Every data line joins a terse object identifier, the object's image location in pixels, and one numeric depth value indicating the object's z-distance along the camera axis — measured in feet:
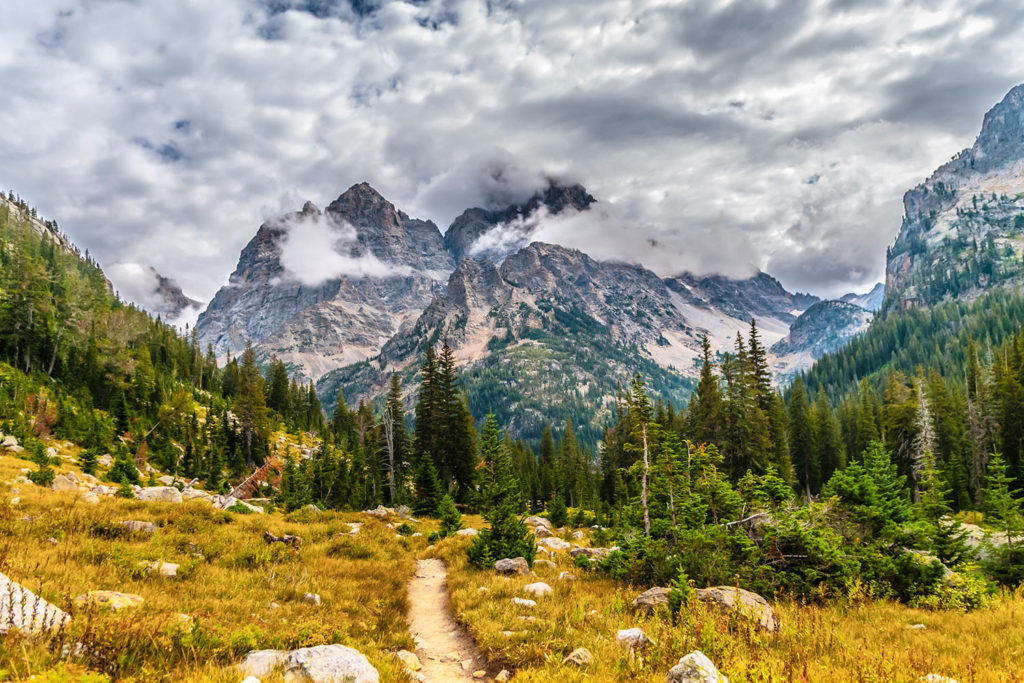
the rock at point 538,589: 43.16
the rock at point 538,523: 109.19
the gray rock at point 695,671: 20.77
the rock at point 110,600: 23.86
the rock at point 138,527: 44.55
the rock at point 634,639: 28.81
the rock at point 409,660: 28.76
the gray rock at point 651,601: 36.86
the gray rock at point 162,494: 71.77
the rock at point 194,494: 94.17
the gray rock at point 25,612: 18.99
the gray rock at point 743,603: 32.73
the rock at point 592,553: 61.11
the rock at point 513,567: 53.01
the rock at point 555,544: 79.92
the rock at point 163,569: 34.66
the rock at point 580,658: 26.58
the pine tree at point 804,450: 218.38
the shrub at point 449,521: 83.15
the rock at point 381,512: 108.19
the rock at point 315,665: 21.94
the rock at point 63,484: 65.33
